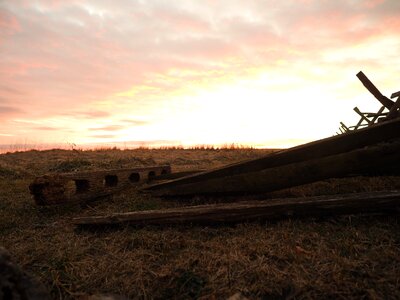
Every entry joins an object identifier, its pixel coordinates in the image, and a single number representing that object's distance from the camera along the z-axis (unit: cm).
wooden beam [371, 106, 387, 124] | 719
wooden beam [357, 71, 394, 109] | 554
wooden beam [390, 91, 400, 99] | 543
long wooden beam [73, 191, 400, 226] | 300
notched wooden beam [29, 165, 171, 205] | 387
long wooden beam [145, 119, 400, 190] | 321
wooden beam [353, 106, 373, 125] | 983
